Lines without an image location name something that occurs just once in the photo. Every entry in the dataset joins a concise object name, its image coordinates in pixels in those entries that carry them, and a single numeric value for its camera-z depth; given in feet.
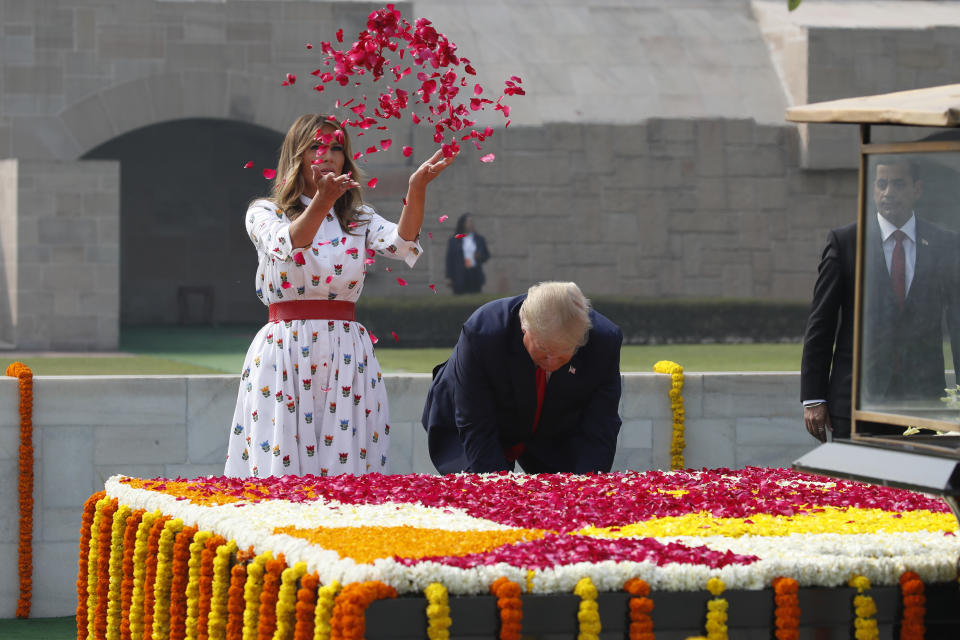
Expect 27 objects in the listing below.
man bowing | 31.17
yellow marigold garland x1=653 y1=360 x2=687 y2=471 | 43.91
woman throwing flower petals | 32.04
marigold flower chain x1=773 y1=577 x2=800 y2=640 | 19.90
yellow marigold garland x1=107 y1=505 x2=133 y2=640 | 26.86
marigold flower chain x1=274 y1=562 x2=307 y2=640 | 19.99
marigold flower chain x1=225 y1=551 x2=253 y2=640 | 21.86
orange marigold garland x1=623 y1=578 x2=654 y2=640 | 19.35
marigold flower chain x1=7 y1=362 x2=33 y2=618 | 39.40
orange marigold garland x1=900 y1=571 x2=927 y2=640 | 20.48
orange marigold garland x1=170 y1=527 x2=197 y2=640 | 24.03
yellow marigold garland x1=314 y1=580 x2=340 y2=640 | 18.79
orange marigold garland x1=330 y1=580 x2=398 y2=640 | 18.21
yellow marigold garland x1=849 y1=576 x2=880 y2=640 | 20.27
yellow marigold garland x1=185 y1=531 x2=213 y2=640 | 23.44
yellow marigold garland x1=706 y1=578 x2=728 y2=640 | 19.69
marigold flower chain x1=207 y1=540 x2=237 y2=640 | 22.44
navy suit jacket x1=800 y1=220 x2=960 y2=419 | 19.80
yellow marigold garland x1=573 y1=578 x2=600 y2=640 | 19.13
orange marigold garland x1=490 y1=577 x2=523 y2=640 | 18.81
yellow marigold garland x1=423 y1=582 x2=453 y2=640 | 18.56
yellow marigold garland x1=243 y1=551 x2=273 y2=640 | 20.99
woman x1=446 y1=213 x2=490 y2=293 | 115.03
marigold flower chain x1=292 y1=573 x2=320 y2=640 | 19.35
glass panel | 19.74
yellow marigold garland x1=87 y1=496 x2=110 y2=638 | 28.35
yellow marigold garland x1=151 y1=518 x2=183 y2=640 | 24.44
